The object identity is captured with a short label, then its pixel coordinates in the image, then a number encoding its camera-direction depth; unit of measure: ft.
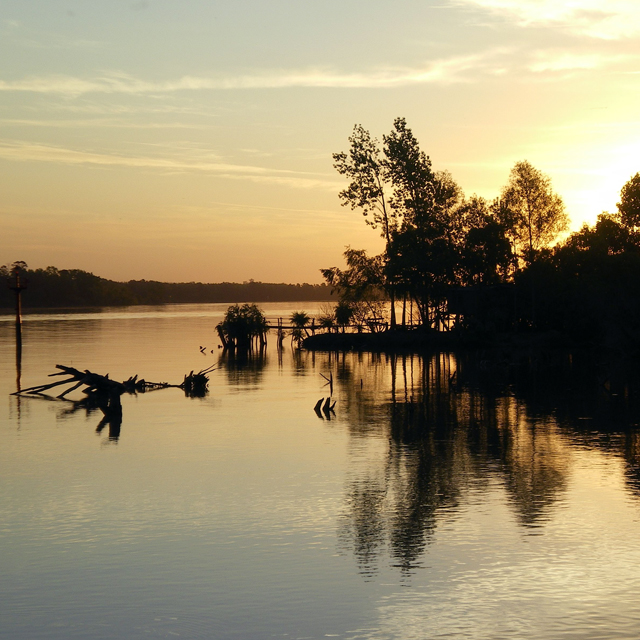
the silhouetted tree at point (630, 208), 298.15
